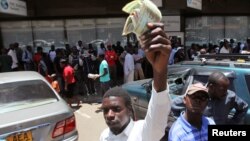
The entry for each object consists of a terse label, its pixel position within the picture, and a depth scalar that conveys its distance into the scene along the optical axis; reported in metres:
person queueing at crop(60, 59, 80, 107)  5.39
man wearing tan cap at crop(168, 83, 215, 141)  1.59
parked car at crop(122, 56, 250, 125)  2.46
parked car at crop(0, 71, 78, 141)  2.44
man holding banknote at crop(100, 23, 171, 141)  0.81
